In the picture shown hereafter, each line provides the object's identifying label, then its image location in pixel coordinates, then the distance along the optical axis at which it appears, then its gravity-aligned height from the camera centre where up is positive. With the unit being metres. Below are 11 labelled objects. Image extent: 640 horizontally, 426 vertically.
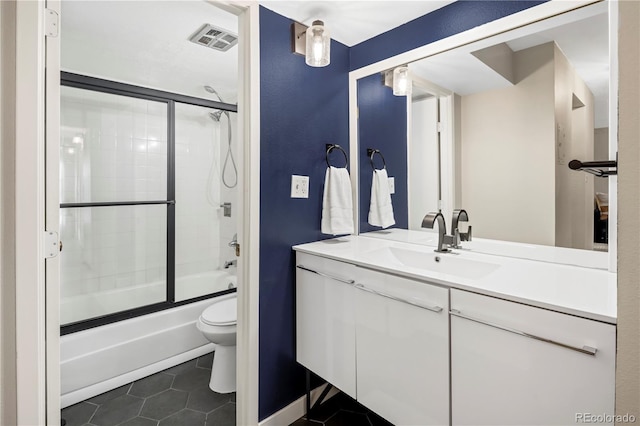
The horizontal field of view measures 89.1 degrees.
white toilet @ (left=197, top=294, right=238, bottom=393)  1.98 -0.86
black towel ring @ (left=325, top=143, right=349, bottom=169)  1.95 +0.39
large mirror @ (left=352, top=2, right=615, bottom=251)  1.27 +0.37
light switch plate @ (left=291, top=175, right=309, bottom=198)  1.79 +0.14
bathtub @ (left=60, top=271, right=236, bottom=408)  1.91 -0.88
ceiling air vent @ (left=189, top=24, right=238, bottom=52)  1.91 +1.07
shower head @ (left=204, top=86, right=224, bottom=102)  2.88 +1.10
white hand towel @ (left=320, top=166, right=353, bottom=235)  1.86 +0.04
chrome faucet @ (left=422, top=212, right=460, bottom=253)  1.56 -0.11
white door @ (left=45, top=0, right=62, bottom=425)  1.06 +0.04
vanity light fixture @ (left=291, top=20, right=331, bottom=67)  1.65 +0.86
